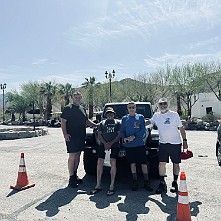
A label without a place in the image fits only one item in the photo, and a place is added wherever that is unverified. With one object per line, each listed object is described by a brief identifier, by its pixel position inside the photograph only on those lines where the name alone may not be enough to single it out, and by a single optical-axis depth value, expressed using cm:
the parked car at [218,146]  768
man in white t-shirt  534
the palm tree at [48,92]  4728
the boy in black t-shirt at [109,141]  554
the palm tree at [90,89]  5019
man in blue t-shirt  550
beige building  4094
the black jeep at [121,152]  595
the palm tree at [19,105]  5272
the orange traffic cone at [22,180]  582
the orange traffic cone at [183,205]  378
